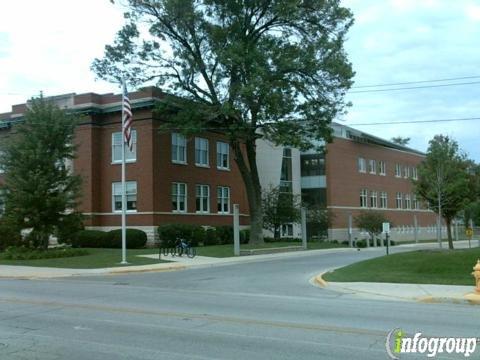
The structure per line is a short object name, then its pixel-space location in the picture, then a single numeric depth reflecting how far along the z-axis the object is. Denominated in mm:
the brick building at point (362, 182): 58094
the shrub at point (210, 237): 42459
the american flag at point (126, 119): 27531
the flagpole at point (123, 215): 27234
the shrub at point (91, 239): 38616
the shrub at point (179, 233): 38812
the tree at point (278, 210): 48969
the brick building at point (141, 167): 40438
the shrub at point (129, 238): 38134
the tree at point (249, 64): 35156
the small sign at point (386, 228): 30266
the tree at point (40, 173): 30781
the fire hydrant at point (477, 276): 14469
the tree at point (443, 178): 30125
